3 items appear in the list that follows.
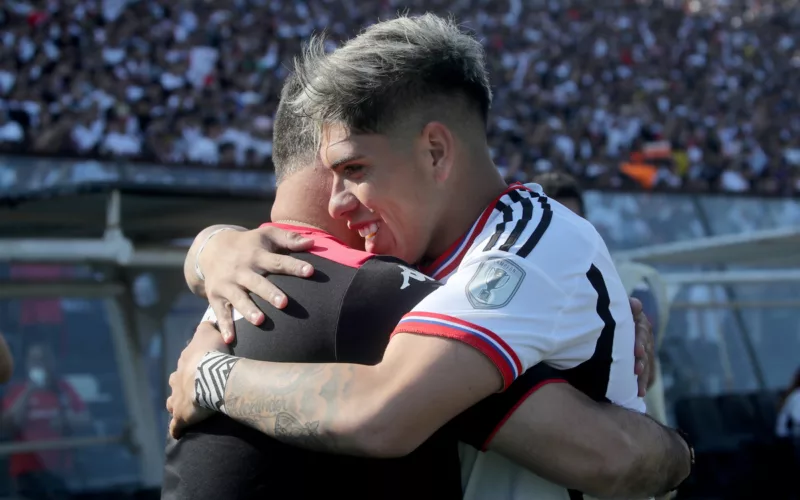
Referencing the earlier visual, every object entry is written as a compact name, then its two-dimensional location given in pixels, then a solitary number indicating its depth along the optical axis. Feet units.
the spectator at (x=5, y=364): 9.38
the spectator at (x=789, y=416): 21.25
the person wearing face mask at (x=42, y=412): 19.22
